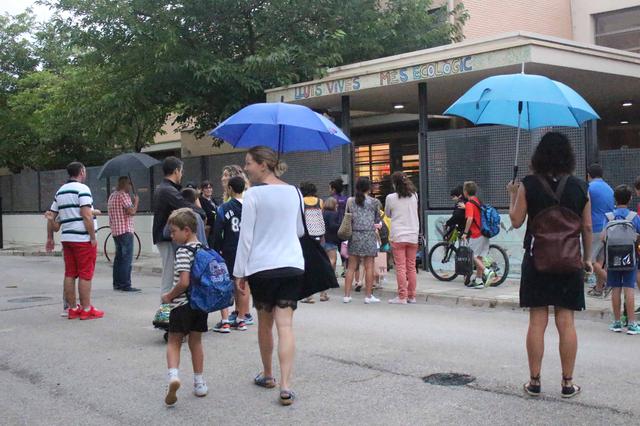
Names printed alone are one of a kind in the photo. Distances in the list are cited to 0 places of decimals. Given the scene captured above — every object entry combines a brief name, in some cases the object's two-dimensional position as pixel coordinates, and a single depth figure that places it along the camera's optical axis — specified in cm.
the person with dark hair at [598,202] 949
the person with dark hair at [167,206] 744
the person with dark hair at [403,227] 991
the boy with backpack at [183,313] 527
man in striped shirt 883
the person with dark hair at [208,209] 942
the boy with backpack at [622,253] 745
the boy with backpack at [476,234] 1122
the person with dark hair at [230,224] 768
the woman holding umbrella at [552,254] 504
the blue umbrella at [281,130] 665
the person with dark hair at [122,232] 1195
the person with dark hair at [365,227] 1011
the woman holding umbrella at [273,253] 513
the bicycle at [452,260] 1150
